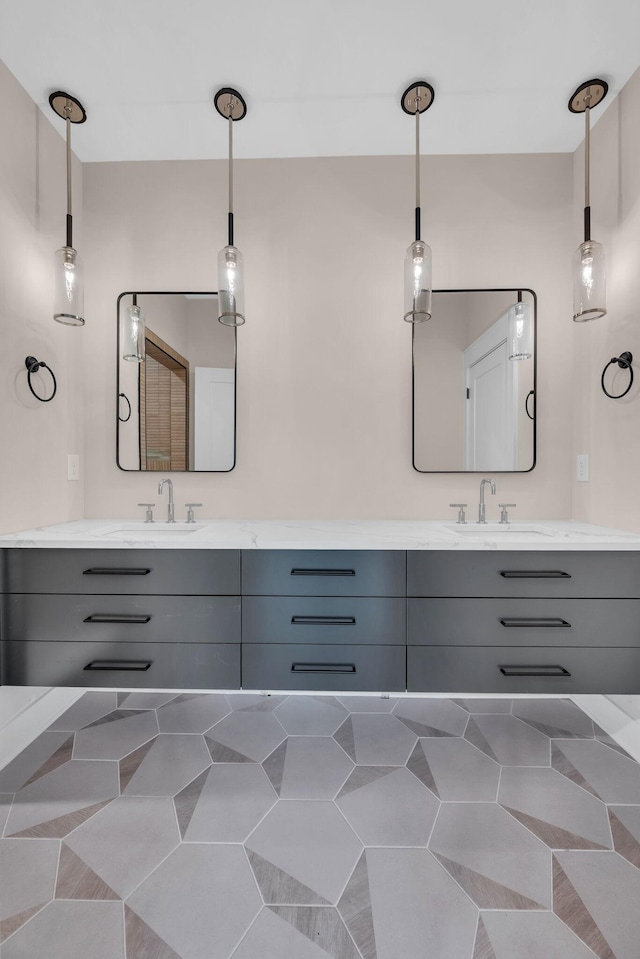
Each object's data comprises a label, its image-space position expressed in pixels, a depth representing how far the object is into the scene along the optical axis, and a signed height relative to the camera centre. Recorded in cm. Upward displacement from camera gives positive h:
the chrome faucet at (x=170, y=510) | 206 -16
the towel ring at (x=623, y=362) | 176 +48
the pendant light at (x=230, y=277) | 181 +83
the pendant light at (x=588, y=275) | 169 +79
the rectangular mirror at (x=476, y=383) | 209 +46
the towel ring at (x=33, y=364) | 180 +47
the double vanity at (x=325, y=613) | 149 -46
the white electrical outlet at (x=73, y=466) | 209 +5
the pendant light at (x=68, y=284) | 175 +78
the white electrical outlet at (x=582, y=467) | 203 +6
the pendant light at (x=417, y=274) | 174 +82
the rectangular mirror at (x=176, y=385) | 214 +45
